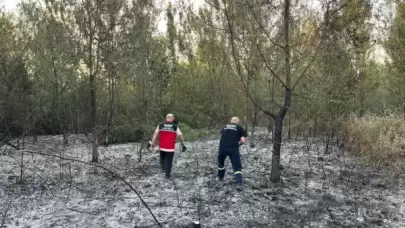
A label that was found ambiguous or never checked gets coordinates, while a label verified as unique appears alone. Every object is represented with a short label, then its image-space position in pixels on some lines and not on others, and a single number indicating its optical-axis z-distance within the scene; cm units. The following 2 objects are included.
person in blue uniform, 804
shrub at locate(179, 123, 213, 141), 1587
